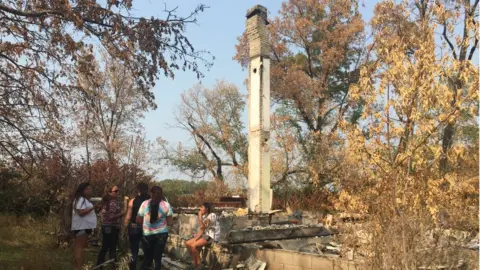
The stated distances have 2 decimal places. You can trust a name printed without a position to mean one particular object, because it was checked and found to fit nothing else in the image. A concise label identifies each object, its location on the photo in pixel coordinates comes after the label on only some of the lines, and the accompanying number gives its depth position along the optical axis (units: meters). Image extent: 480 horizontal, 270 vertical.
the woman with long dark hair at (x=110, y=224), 7.99
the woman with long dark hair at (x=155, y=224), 7.41
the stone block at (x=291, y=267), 7.71
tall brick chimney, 14.70
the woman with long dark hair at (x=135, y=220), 7.87
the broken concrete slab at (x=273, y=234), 10.17
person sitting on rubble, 8.73
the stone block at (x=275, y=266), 8.01
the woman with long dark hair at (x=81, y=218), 7.46
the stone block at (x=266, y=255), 8.21
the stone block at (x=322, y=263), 7.20
